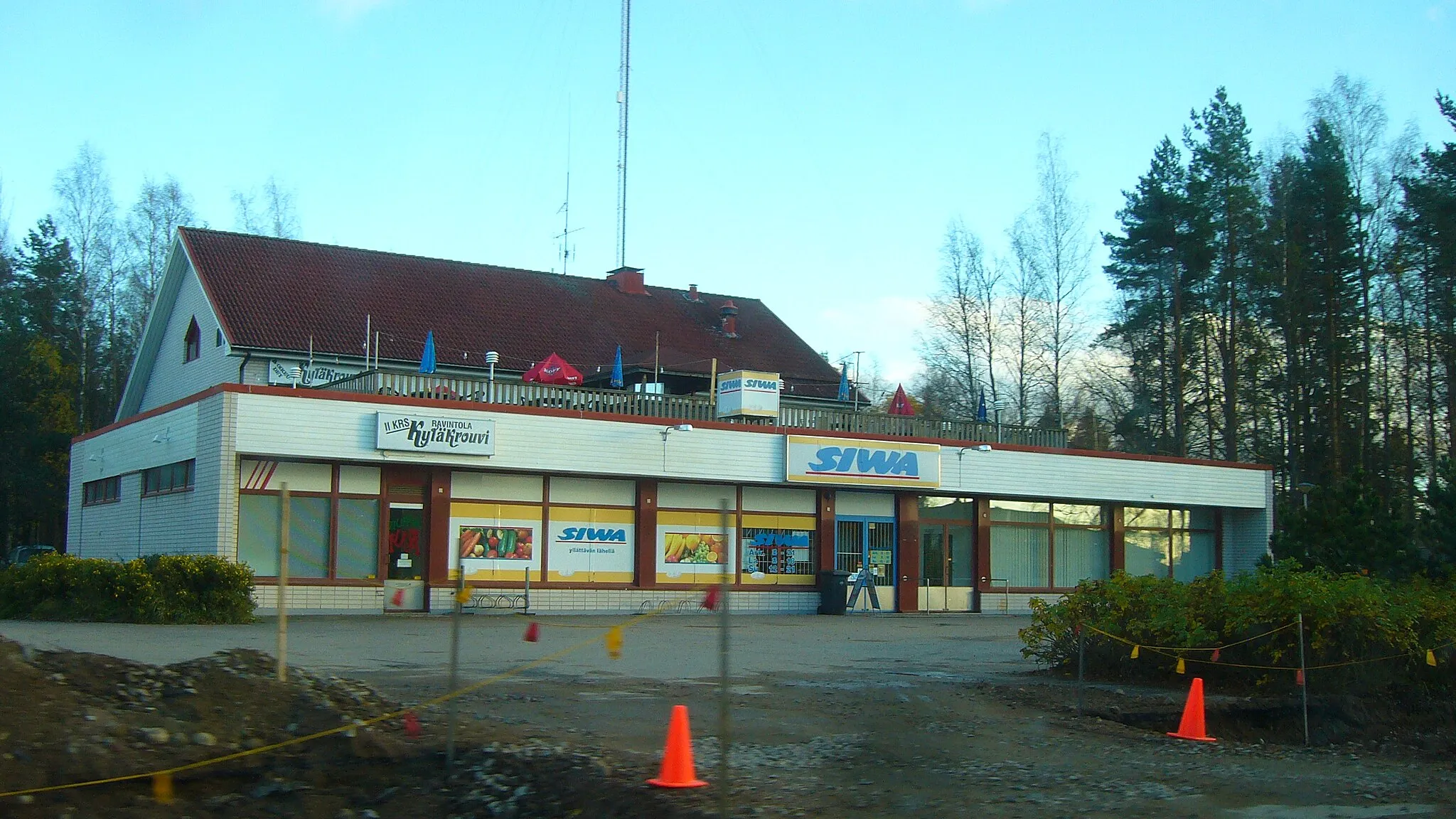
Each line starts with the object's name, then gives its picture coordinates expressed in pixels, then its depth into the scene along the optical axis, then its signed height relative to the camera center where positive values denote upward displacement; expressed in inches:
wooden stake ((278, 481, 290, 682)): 362.9 -13.4
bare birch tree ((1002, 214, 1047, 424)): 1893.5 +290.3
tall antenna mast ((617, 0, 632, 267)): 1717.5 +546.9
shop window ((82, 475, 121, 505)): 1233.9 +24.1
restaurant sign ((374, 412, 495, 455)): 1028.5 +69.8
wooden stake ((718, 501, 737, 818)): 286.5 -40.7
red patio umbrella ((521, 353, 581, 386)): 1202.6 +140.2
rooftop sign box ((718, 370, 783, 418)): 1216.2 +124.1
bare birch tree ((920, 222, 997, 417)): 1984.5 +299.6
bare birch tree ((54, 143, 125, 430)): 2112.5 +346.3
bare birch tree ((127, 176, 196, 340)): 2154.3 +457.7
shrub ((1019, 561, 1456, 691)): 612.7 -44.4
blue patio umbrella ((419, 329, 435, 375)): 1146.2 +143.0
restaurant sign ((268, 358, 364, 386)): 1238.9 +139.8
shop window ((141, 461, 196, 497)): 1042.1 +32.3
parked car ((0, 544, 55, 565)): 1660.9 -49.9
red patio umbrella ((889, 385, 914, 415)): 1421.0 +135.8
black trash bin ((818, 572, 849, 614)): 1251.2 -62.3
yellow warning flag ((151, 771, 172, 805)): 321.7 -67.7
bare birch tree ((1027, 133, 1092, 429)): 1868.8 +270.6
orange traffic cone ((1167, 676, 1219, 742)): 490.6 -72.2
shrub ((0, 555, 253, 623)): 842.8 -49.1
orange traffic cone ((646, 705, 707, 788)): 338.6 -60.8
